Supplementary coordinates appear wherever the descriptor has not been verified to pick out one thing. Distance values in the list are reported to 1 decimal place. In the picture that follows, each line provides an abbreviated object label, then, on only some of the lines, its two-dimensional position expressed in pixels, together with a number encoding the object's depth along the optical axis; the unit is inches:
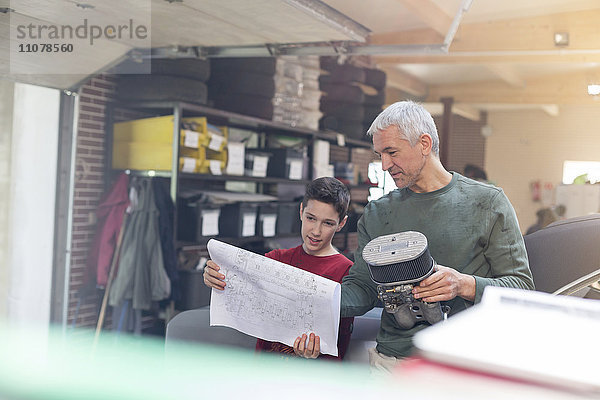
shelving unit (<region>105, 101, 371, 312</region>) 178.1
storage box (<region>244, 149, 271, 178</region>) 213.2
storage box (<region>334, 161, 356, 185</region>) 271.9
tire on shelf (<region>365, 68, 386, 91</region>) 284.4
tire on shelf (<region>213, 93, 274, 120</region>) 210.7
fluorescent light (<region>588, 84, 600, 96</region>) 169.9
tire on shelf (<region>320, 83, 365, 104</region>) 270.8
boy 99.8
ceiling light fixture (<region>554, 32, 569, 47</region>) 225.8
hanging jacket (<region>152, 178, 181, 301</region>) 176.9
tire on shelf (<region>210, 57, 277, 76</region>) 212.2
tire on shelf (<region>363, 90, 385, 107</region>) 281.6
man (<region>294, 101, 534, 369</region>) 80.2
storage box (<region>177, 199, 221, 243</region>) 186.4
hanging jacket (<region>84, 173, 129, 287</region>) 177.3
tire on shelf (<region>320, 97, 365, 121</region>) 271.0
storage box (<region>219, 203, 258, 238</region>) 201.2
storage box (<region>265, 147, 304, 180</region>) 225.1
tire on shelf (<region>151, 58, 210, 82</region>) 179.0
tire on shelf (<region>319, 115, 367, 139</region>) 267.9
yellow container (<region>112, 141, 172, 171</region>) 181.9
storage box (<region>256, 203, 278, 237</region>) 213.5
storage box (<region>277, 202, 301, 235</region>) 224.2
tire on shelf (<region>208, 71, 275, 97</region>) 211.0
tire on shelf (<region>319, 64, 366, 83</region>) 273.4
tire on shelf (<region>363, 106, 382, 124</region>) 280.2
